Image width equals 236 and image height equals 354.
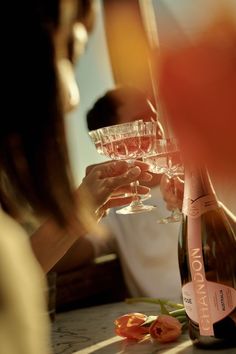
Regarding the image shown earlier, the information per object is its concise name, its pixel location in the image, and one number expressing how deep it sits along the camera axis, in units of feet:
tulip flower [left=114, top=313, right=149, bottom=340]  3.39
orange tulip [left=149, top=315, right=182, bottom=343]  3.29
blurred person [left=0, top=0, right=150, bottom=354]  2.57
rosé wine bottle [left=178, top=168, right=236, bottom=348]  3.17
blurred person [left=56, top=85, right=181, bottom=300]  5.89
